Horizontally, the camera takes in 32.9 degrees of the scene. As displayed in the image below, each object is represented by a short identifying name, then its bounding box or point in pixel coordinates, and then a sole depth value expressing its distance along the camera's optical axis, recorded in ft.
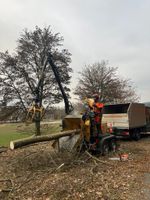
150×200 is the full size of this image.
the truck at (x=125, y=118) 56.03
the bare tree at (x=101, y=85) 97.19
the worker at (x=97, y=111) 37.47
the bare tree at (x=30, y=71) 74.74
